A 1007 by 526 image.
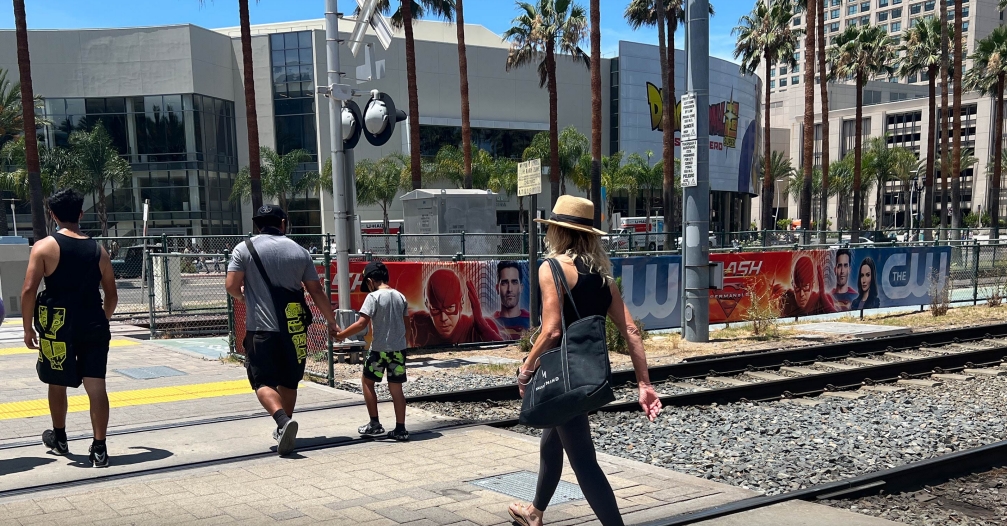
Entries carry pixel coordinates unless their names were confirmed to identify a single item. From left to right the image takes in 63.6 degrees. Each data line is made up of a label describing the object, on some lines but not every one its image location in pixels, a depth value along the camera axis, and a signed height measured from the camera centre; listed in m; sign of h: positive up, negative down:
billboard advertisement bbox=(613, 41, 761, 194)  60.41 +6.22
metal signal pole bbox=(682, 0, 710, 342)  13.66 +0.18
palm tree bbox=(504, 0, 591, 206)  36.97 +7.64
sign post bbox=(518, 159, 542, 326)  10.54 +0.12
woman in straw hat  3.92 -0.51
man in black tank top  5.60 -0.54
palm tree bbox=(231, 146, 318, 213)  46.50 +1.57
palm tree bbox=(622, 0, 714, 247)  36.65 +7.28
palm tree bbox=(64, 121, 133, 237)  43.09 +2.68
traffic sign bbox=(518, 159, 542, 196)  10.51 +0.26
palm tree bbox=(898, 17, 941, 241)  41.22 +7.02
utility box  18.97 -0.46
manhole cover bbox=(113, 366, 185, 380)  10.01 -2.04
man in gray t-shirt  5.95 -0.78
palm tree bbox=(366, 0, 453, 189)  30.69 +3.93
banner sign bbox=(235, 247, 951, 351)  13.05 -1.87
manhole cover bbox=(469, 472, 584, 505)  5.23 -1.93
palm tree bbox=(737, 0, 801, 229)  45.47 +8.80
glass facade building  48.41 +3.69
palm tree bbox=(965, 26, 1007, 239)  42.56 +6.18
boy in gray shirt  6.69 -1.15
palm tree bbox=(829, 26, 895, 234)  45.06 +7.41
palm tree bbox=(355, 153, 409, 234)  45.94 +1.27
